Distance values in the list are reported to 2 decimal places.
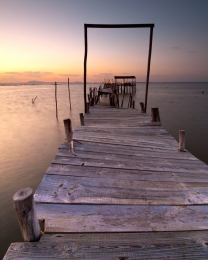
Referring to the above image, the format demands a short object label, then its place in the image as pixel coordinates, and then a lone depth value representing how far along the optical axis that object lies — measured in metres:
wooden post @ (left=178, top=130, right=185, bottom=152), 4.05
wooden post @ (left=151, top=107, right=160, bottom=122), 6.39
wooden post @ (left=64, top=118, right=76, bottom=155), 3.92
